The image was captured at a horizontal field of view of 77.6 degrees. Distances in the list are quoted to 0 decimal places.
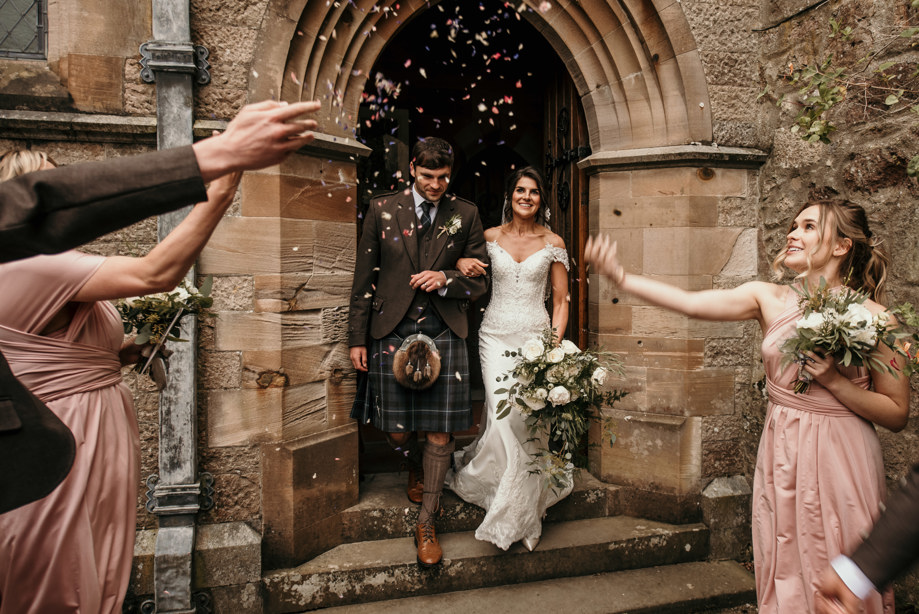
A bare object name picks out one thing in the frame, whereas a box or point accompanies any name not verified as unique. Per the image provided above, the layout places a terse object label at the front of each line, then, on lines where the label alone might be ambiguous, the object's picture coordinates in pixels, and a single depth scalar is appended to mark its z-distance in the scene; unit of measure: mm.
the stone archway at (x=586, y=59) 3143
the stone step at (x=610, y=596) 3117
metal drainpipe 2895
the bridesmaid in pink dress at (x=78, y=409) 1542
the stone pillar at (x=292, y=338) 3111
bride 3260
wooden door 4137
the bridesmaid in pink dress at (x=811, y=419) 2143
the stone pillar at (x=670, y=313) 3645
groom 3287
